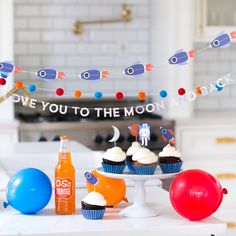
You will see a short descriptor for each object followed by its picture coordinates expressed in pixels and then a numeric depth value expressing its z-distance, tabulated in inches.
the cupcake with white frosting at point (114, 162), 94.0
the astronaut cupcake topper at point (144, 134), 96.1
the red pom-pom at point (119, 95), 102.4
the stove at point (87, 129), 192.8
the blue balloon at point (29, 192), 94.2
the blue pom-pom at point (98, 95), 104.5
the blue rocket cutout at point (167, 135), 98.7
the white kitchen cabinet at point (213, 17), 213.4
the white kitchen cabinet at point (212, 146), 201.2
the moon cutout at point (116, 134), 97.0
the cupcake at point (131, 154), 94.2
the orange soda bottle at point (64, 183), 95.2
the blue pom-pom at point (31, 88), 102.8
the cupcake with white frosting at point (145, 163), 92.3
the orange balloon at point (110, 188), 96.9
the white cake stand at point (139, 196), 92.5
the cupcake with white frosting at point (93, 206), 91.5
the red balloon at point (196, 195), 90.3
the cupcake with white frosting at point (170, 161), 93.9
